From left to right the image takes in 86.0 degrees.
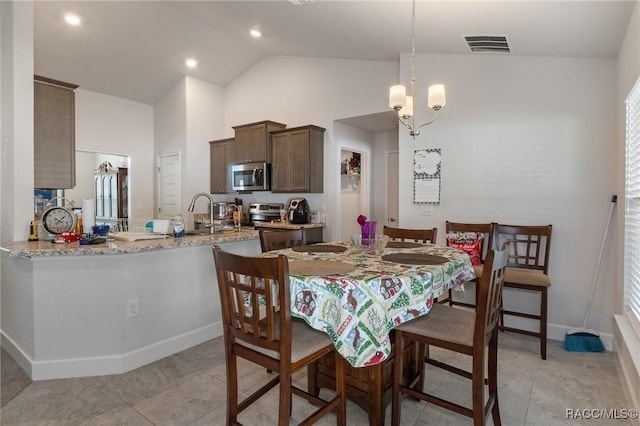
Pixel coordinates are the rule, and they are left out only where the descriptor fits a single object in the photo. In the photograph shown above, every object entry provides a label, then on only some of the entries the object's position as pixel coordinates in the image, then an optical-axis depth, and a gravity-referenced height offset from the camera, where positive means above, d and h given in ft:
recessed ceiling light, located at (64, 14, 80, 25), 13.25 +7.39
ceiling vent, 9.25 +4.71
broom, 9.02 -3.40
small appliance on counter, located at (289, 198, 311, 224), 15.99 -0.13
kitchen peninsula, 7.51 -2.25
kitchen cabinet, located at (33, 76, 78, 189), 10.99 +2.44
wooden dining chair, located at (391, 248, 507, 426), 5.07 -2.00
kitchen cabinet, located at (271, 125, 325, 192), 15.43 +2.33
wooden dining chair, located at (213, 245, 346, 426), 4.54 -1.90
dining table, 4.84 -1.36
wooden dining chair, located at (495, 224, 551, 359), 8.97 -1.57
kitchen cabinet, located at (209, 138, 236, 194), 18.66 +2.55
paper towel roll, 8.94 -0.25
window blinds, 7.00 +0.07
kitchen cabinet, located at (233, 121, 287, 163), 16.78 +3.45
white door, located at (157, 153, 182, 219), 19.16 +1.32
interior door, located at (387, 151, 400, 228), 17.76 +1.06
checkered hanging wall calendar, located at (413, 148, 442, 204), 11.73 +1.19
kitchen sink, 10.63 -0.74
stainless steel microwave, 16.89 +1.65
